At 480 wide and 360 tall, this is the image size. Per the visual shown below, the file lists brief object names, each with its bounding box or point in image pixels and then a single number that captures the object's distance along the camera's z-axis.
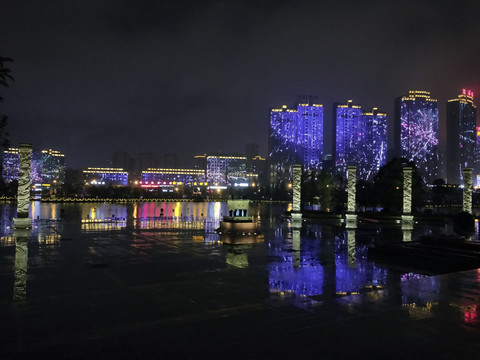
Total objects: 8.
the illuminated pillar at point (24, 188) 22.55
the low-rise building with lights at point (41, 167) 162.00
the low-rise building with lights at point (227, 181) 177.62
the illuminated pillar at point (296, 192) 34.84
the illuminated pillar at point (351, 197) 33.41
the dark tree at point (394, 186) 44.12
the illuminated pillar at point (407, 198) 34.20
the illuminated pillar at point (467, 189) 35.69
